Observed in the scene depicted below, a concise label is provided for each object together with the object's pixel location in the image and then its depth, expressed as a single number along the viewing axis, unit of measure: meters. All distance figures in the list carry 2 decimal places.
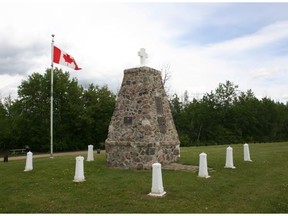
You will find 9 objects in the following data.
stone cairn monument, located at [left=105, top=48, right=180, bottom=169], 12.24
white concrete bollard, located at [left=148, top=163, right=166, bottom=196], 8.38
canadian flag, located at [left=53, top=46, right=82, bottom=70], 19.16
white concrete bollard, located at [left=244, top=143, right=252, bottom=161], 14.93
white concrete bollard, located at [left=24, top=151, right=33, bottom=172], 12.79
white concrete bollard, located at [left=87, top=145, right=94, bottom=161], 15.55
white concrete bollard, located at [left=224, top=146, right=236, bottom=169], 12.77
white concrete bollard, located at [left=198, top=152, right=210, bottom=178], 10.62
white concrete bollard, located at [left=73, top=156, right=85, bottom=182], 10.15
